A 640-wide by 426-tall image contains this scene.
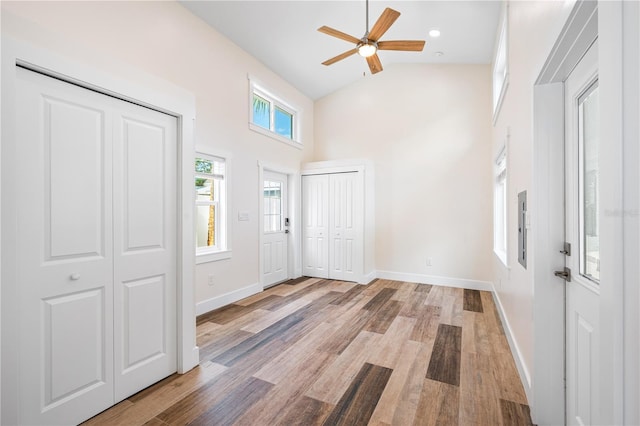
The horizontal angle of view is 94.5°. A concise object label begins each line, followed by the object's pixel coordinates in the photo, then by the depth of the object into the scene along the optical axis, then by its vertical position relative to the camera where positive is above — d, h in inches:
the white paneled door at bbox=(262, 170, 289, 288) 198.8 -12.7
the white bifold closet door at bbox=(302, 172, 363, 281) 210.4 -10.3
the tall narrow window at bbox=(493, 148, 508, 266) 155.6 +2.2
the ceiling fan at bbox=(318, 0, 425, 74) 116.3 +70.9
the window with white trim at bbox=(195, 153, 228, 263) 151.6 +3.1
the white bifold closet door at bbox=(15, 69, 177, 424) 63.1 -9.3
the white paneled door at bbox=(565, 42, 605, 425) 52.7 -5.1
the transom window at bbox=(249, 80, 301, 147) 184.5 +66.8
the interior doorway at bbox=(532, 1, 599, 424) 62.4 -7.5
